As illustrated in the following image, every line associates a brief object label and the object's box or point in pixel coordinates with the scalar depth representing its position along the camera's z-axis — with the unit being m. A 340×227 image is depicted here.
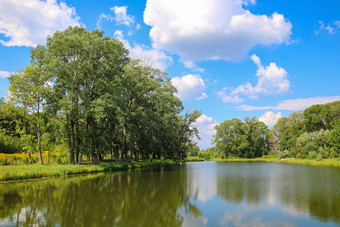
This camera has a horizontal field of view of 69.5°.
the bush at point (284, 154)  76.36
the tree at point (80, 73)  32.00
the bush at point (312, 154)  60.13
